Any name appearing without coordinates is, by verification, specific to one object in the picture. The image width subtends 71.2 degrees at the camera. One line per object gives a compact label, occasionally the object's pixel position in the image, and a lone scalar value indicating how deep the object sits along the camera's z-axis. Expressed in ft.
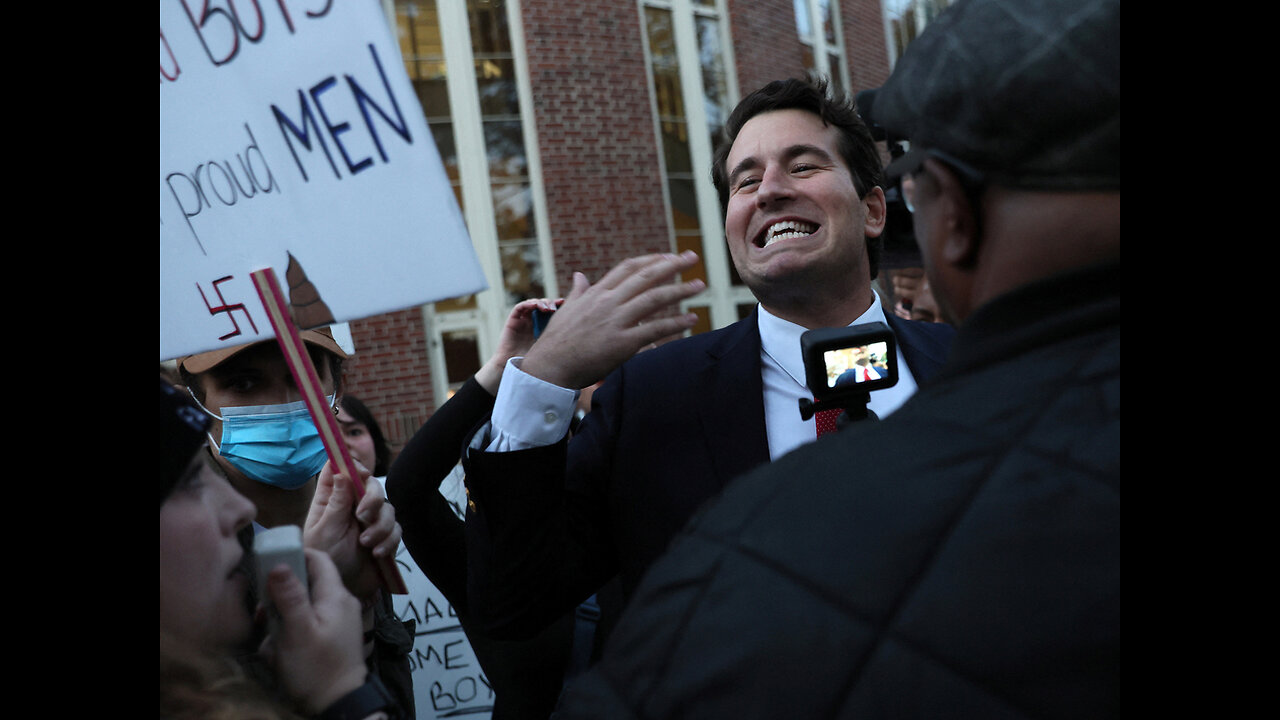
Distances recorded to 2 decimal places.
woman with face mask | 6.68
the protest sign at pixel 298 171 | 3.90
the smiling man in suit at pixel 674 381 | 5.06
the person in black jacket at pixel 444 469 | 6.69
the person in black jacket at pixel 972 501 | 2.47
